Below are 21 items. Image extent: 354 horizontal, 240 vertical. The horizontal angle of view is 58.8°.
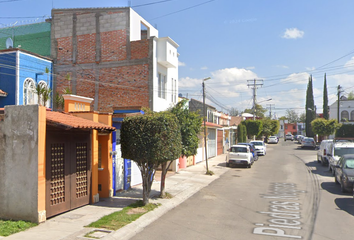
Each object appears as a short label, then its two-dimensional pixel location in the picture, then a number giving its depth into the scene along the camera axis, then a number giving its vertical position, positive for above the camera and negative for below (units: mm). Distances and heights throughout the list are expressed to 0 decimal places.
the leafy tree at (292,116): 134000 +7353
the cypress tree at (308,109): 68562 +5156
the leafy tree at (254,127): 50438 +1041
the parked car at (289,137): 78619 -966
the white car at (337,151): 19047 -1119
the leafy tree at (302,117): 122238 +6266
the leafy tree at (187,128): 12648 +242
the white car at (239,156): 23422 -1692
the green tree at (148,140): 10047 -185
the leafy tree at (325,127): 45062 +869
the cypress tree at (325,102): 57956 +6077
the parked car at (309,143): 43906 -1411
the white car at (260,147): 33591 -1528
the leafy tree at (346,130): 43562 +371
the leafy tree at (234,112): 103925 +7203
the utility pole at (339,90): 45331 +6197
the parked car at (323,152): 23178 -1484
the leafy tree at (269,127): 60000 +1215
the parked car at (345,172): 12711 -1686
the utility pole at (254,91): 53188 +7226
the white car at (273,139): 63631 -1178
